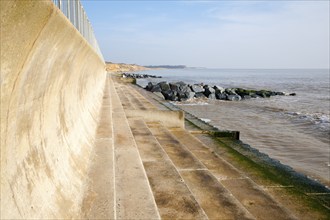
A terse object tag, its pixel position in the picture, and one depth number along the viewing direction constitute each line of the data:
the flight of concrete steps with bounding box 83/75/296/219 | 2.92
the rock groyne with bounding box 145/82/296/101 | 29.52
